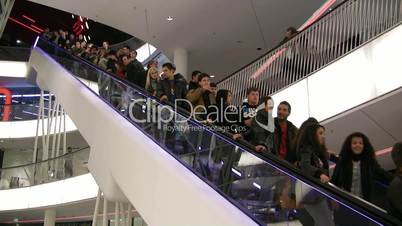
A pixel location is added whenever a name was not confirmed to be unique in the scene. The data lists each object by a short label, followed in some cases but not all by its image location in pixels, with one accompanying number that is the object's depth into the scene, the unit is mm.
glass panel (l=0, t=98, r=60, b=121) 19859
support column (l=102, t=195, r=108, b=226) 7543
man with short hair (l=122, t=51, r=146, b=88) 9102
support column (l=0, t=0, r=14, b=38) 15344
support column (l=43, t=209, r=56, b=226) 15943
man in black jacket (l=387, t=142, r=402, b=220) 3436
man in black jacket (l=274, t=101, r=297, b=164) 5301
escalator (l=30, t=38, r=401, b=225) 3635
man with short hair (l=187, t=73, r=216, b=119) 6548
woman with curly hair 4430
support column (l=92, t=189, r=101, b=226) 8125
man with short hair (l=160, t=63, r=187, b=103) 7285
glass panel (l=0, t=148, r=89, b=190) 14906
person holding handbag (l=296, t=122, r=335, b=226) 4495
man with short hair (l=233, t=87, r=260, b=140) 5977
